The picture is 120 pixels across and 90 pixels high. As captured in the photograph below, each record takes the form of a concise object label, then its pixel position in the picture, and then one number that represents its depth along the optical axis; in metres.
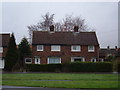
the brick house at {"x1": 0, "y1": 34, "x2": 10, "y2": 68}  48.48
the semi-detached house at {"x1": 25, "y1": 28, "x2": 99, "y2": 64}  48.47
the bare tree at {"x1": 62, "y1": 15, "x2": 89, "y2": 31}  63.25
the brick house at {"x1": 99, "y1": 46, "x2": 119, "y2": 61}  61.45
